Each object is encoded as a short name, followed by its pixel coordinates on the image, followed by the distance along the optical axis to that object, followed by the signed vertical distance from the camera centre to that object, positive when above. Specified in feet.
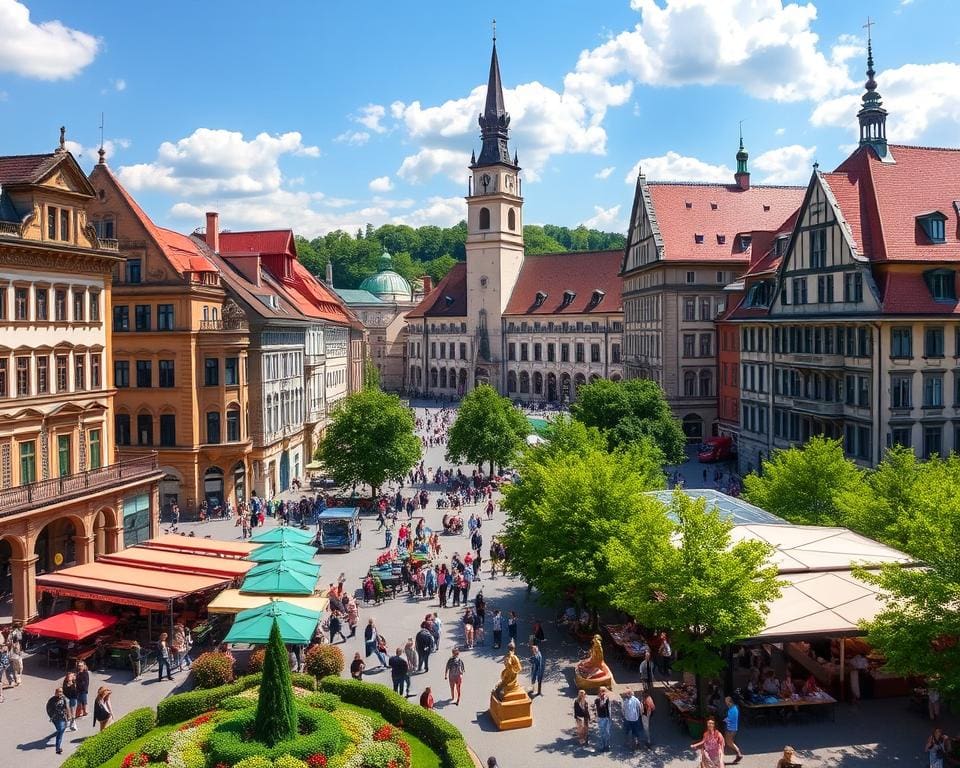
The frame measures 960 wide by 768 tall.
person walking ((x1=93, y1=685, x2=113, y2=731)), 75.05 -27.77
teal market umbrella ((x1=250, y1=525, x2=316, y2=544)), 111.65 -20.97
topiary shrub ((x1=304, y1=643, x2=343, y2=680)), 84.74 -27.32
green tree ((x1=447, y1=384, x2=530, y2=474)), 203.10 -15.69
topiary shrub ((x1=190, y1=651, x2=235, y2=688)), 81.00 -26.81
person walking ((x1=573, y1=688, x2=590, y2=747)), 72.89 -28.03
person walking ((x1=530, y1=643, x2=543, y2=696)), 83.92 -28.01
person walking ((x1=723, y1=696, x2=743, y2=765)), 68.85 -27.21
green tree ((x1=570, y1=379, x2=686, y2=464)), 185.68 -10.58
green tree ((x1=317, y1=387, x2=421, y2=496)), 175.22 -15.04
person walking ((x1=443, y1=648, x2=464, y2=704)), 81.20 -27.30
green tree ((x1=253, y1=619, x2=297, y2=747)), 64.44 -23.94
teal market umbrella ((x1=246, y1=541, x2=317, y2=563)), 104.73 -21.58
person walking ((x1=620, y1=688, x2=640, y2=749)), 71.31 -27.64
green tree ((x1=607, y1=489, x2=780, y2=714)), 70.38 -17.73
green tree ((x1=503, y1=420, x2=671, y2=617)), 93.15 -16.85
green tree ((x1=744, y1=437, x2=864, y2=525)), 111.65 -15.45
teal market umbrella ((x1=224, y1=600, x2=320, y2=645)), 82.84 -23.83
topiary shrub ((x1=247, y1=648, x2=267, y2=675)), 84.38 -27.22
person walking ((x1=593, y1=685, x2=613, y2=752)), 71.51 -28.06
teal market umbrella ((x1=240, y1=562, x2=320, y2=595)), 94.84 -22.56
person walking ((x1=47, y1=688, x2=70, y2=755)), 71.97 -27.05
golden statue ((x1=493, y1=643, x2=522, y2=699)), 76.28 -26.23
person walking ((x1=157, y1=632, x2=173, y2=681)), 88.43 -27.89
